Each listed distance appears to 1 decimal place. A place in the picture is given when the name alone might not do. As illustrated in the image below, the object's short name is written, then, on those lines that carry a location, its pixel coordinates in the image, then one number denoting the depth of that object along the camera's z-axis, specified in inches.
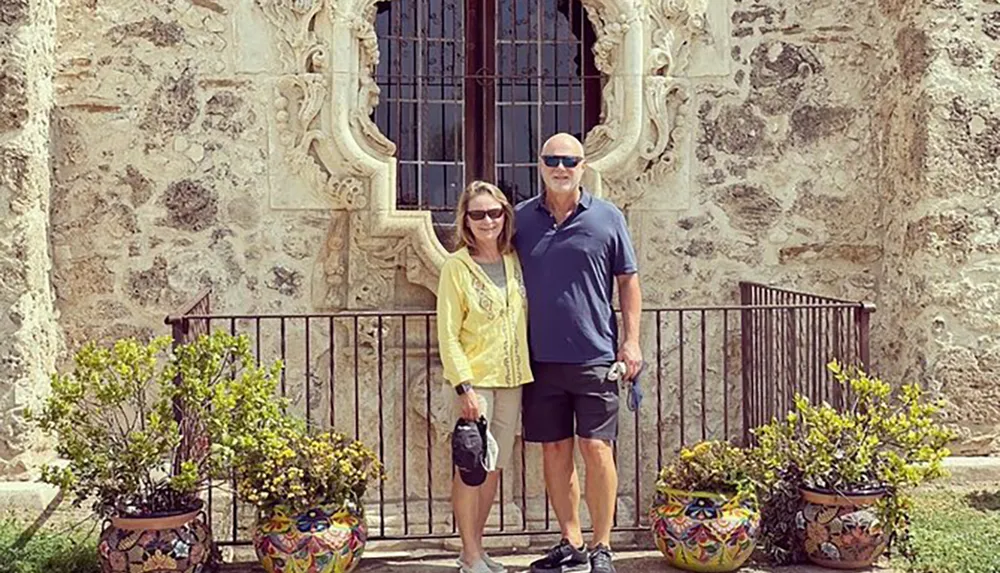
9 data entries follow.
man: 177.8
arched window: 270.2
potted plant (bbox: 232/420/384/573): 181.9
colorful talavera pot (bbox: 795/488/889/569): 189.3
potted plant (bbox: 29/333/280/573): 178.1
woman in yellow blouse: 176.4
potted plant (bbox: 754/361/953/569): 189.6
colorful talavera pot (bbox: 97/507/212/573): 177.2
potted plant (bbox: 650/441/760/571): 187.5
